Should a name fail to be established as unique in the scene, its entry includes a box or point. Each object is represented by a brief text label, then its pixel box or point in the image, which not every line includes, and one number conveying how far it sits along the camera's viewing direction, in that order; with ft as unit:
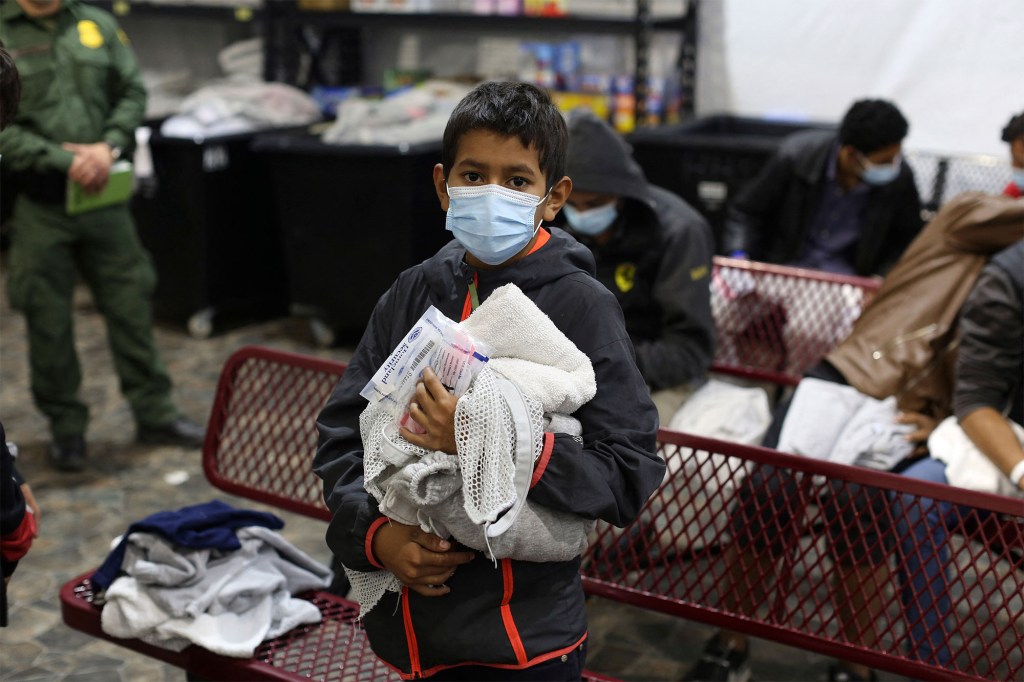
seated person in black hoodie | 10.11
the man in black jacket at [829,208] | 13.99
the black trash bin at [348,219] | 17.26
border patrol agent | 13.00
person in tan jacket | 9.15
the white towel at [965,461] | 8.84
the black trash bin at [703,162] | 17.29
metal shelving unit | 19.08
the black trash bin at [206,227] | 18.42
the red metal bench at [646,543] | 7.47
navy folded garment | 8.07
